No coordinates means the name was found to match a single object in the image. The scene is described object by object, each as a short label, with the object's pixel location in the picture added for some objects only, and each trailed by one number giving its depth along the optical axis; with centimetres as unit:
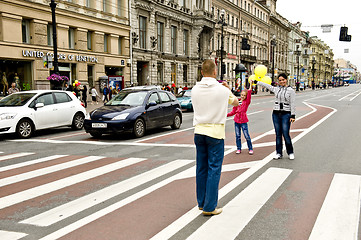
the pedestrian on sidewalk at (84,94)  2577
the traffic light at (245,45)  3762
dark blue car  1114
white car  1162
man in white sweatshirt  444
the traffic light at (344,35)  2742
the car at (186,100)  2373
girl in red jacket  870
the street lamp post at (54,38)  1700
